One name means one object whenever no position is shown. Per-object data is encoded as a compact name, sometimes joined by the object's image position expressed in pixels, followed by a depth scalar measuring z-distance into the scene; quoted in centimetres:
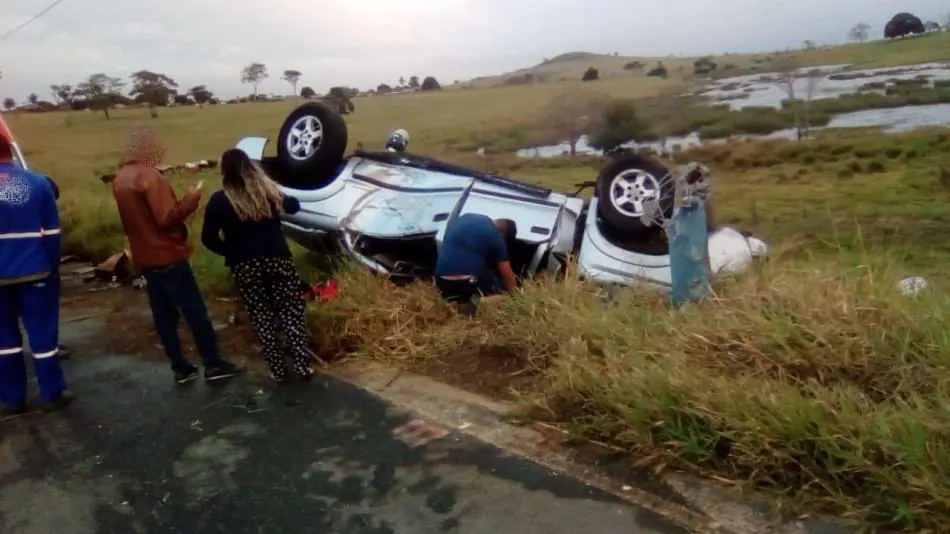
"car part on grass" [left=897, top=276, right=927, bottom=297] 433
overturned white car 614
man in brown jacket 498
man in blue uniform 470
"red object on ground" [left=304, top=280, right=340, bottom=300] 609
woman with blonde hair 489
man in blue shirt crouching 573
